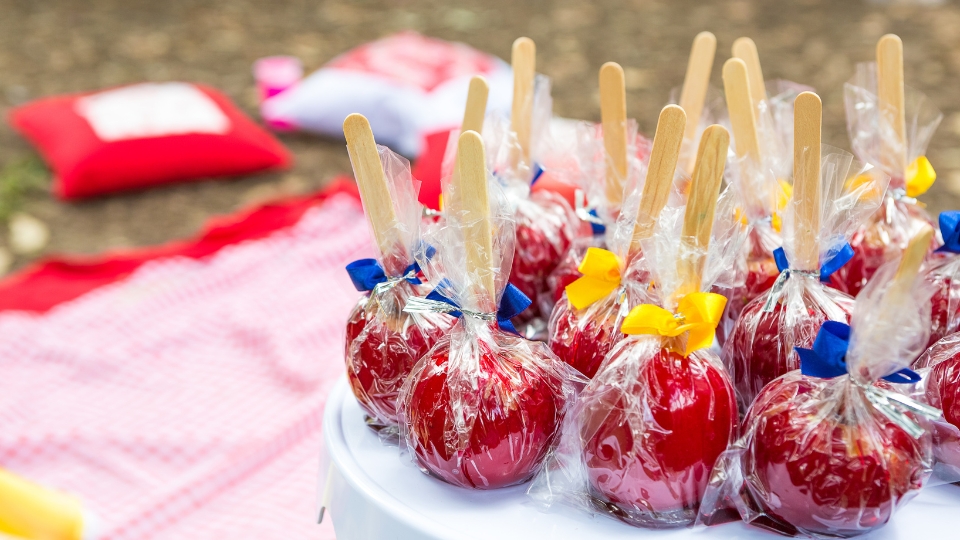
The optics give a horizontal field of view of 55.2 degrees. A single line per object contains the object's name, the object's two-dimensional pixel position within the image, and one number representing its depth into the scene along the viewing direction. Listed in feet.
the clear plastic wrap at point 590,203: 3.68
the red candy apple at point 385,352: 3.19
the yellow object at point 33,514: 4.17
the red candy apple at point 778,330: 2.95
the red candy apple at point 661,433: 2.70
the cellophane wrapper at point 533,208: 3.83
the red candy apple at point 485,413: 2.83
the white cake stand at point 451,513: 2.75
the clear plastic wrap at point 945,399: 2.77
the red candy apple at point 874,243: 3.55
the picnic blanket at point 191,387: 5.41
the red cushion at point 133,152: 9.74
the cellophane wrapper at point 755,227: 3.43
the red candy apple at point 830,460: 2.51
